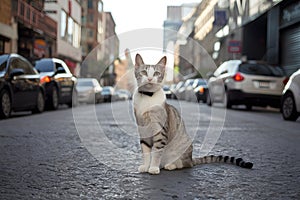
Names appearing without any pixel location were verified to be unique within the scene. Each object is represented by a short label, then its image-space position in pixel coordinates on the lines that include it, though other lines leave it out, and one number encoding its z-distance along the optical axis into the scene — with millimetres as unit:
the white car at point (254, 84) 13625
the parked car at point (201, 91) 21702
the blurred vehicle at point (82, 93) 18859
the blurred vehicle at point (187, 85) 23941
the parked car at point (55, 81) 12828
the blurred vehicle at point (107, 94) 26747
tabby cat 3207
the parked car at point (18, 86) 9102
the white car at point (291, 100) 9461
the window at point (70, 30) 26075
